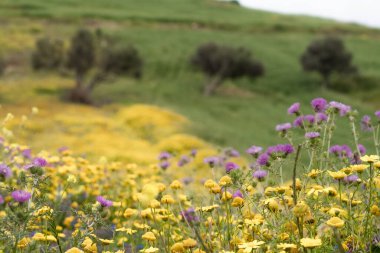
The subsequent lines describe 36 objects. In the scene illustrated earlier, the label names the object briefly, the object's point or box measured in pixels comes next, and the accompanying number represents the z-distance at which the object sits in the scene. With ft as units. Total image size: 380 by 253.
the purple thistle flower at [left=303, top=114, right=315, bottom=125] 16.49
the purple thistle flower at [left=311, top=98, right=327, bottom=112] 14.15
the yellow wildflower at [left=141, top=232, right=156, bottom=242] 9.42
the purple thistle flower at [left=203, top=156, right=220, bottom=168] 15.00
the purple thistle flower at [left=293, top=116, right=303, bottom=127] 15.25
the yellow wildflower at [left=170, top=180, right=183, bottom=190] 11.66
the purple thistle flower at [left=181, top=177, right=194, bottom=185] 22.81
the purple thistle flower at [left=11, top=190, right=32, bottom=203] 9.22
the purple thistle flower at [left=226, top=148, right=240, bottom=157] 23.77
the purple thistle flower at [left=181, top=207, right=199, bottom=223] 15.13
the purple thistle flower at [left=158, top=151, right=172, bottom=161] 20.82
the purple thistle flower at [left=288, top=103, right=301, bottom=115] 15.24
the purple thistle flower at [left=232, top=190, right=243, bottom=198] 12.11
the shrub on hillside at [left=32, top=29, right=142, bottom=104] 96.78
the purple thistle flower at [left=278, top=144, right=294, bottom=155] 13.07
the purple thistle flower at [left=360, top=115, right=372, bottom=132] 17.01
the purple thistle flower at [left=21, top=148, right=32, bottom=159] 22.07
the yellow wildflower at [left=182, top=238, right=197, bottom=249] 8.80
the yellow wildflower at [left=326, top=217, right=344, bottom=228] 7.19
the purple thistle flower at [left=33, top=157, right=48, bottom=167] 11.61
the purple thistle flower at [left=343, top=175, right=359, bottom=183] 11.57
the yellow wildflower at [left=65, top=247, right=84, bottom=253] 8.38
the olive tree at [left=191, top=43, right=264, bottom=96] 120.57
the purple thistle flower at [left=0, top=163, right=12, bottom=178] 10.45
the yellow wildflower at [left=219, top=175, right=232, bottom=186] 10.36
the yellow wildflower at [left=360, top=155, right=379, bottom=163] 8.98
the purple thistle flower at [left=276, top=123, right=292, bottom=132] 15.17
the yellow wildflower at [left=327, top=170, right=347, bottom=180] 9.20
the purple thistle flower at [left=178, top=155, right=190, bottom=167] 23.00
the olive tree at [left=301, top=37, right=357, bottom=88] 137.28
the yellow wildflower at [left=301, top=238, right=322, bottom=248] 6.99
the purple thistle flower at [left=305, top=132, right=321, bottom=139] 11.88
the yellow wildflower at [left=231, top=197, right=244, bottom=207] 10.70
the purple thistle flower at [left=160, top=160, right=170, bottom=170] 20.52
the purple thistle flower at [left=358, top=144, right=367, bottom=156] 16.53
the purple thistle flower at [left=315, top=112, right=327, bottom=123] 15.48
